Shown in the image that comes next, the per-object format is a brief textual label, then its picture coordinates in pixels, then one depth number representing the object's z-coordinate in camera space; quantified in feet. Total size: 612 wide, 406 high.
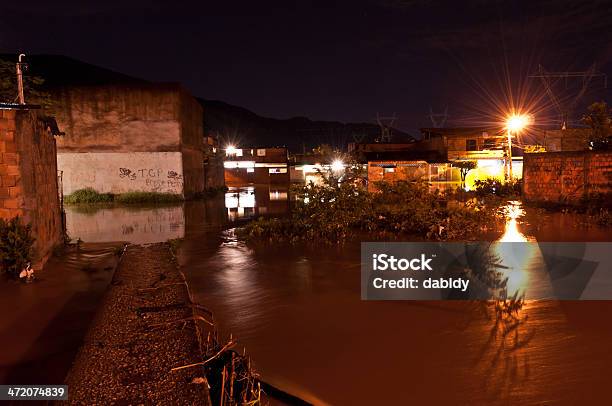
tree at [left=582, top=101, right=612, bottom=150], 86.43
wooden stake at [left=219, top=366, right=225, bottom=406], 13.59
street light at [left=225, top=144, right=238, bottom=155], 198.80
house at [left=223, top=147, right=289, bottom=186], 172.12
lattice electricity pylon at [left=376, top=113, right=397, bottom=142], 204.29
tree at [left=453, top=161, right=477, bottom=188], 115.14
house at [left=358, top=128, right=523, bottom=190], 116.47
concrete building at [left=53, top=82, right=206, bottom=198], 91.97
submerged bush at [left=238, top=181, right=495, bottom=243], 45.19
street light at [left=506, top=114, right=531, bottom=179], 101.38
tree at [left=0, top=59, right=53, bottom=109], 53.21
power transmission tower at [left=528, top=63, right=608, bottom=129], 117.29
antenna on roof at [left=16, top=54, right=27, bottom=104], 34.65
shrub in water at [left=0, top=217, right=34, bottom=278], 28.84
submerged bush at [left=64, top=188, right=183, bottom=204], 89.71
